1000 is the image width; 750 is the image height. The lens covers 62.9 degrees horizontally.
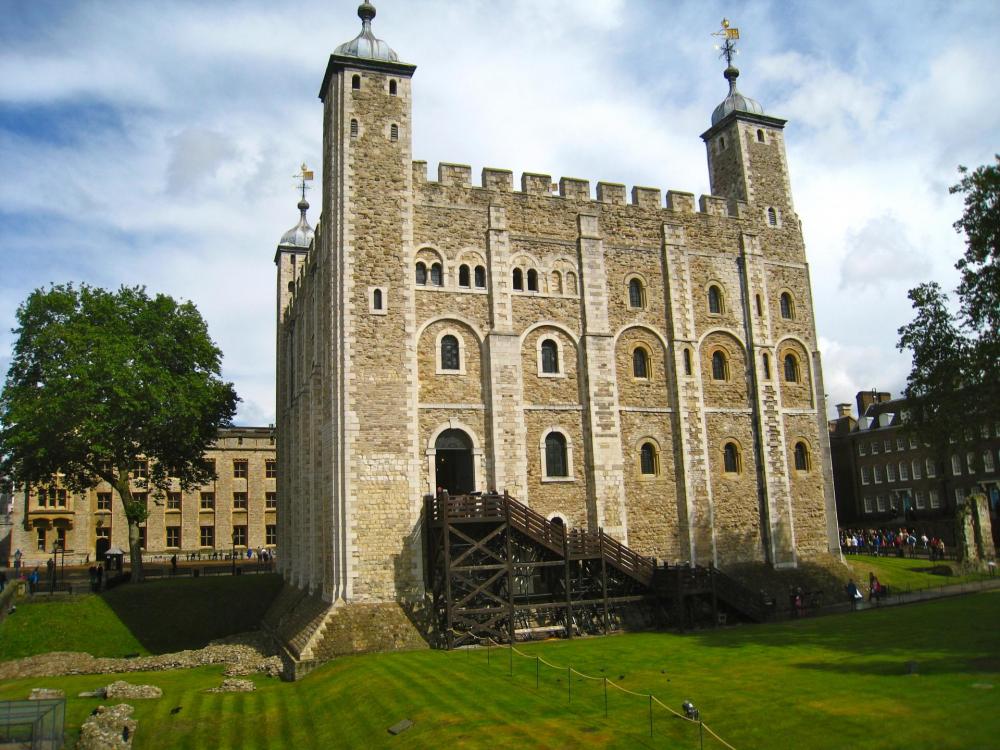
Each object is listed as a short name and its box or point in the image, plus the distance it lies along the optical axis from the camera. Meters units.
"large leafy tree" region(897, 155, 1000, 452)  25.95
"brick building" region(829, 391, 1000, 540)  56.75
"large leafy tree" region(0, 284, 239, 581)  34.31
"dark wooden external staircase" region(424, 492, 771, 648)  24.53
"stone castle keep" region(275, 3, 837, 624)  26.73
